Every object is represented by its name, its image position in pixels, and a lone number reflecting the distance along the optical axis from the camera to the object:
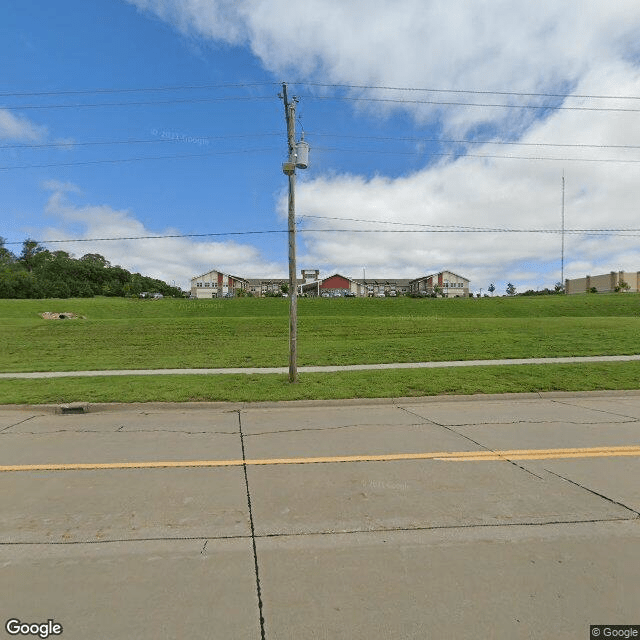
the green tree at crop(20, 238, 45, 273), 93.44
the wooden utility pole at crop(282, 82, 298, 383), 9.90
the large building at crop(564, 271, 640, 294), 72.69
